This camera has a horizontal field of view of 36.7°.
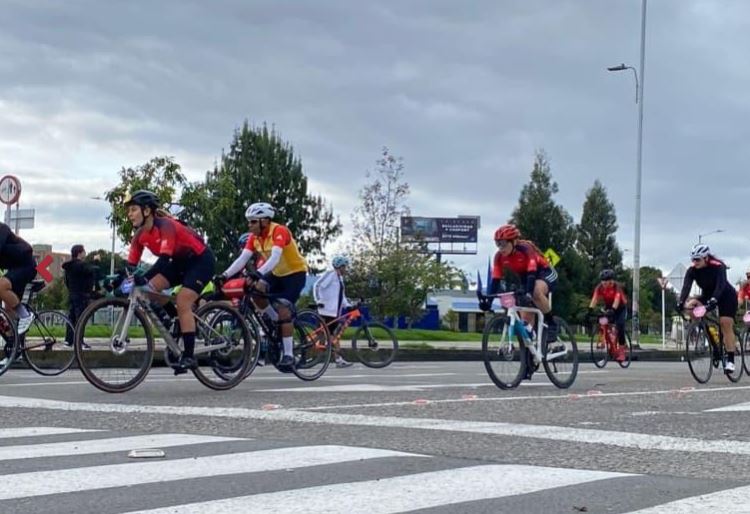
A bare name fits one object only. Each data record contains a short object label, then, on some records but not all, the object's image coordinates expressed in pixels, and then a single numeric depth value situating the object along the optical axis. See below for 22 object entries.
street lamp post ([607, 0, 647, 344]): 37.75
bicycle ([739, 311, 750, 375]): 14.38
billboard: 115.94
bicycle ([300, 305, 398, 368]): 16.45
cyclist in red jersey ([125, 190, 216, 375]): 9.65
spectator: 17.38
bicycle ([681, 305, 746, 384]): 13.24
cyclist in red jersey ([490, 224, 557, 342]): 11.04
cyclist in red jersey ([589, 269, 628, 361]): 19.86
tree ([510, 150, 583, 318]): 74.94
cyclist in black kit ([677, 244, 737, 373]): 13.34
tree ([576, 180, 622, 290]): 86.31
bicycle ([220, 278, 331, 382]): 10.97
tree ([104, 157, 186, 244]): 36.62
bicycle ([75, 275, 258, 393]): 9.33
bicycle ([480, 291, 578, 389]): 10.93
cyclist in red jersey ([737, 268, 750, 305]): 18.12
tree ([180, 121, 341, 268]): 67.75
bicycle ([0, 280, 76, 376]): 13.18
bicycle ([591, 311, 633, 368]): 19.92
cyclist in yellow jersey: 11.24
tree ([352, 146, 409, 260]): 48.59
